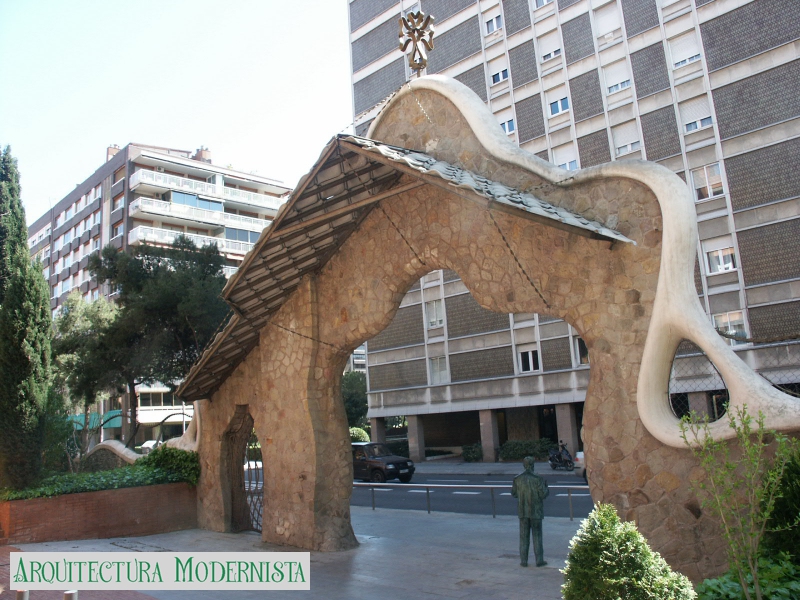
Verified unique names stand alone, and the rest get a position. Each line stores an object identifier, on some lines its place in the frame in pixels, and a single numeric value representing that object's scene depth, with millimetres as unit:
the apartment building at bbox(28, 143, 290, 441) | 49594
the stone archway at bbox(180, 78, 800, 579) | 7055
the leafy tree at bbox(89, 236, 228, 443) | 25281
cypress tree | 12695
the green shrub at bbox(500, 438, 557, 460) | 30453
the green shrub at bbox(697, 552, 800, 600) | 5197
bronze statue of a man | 9039
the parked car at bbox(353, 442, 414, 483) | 24234
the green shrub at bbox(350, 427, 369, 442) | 40544
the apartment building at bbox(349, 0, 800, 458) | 23766
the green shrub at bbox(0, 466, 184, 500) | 12305
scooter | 26281
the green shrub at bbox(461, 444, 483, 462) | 32303
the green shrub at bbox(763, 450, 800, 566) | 5621
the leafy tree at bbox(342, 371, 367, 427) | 50009
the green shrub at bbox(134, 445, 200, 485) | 13680
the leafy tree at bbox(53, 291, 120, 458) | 26672
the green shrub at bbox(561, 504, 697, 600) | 4875
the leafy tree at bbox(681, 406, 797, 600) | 4973
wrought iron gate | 13438
